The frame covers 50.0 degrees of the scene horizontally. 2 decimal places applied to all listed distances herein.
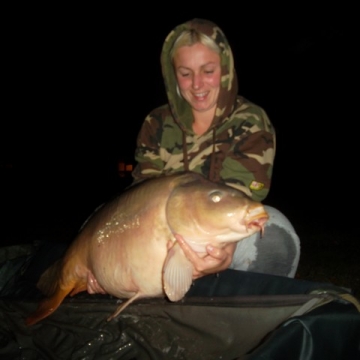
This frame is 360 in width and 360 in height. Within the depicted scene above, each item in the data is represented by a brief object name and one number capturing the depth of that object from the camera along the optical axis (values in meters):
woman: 1.83
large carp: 1.29
